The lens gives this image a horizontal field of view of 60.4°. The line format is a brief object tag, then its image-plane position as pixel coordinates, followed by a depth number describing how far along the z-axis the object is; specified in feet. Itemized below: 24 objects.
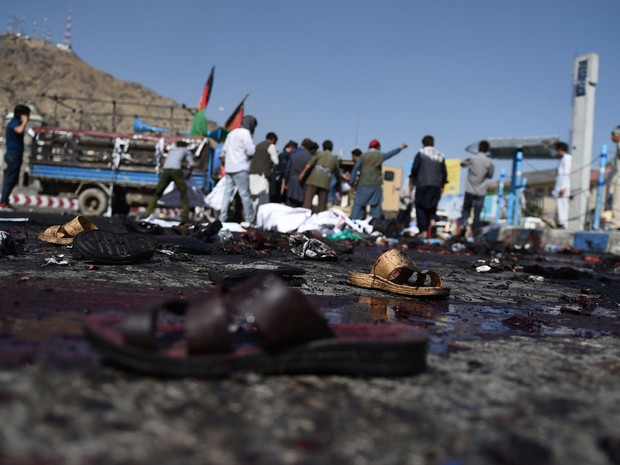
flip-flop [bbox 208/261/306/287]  11.19
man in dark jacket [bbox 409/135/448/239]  35.65
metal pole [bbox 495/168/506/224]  48.03
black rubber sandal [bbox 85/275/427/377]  4.45
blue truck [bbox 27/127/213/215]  46.73
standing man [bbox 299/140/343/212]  36.32
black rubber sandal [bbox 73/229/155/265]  12.68
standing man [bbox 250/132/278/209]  36.76
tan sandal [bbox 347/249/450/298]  11.10
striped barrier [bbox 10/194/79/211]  46.03
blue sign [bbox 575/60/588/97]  39.45
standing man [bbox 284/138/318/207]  38.27
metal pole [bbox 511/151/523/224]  43.68
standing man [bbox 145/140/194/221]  34.81
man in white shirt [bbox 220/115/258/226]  31.78
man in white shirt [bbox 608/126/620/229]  32.27
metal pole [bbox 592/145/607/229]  34.37
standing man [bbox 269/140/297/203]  42.42
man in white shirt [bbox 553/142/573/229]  39.52
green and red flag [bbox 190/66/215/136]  56.70
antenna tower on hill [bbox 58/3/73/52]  245.10
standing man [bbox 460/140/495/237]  37.27
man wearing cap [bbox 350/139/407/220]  37.35
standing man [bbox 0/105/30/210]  32.78
